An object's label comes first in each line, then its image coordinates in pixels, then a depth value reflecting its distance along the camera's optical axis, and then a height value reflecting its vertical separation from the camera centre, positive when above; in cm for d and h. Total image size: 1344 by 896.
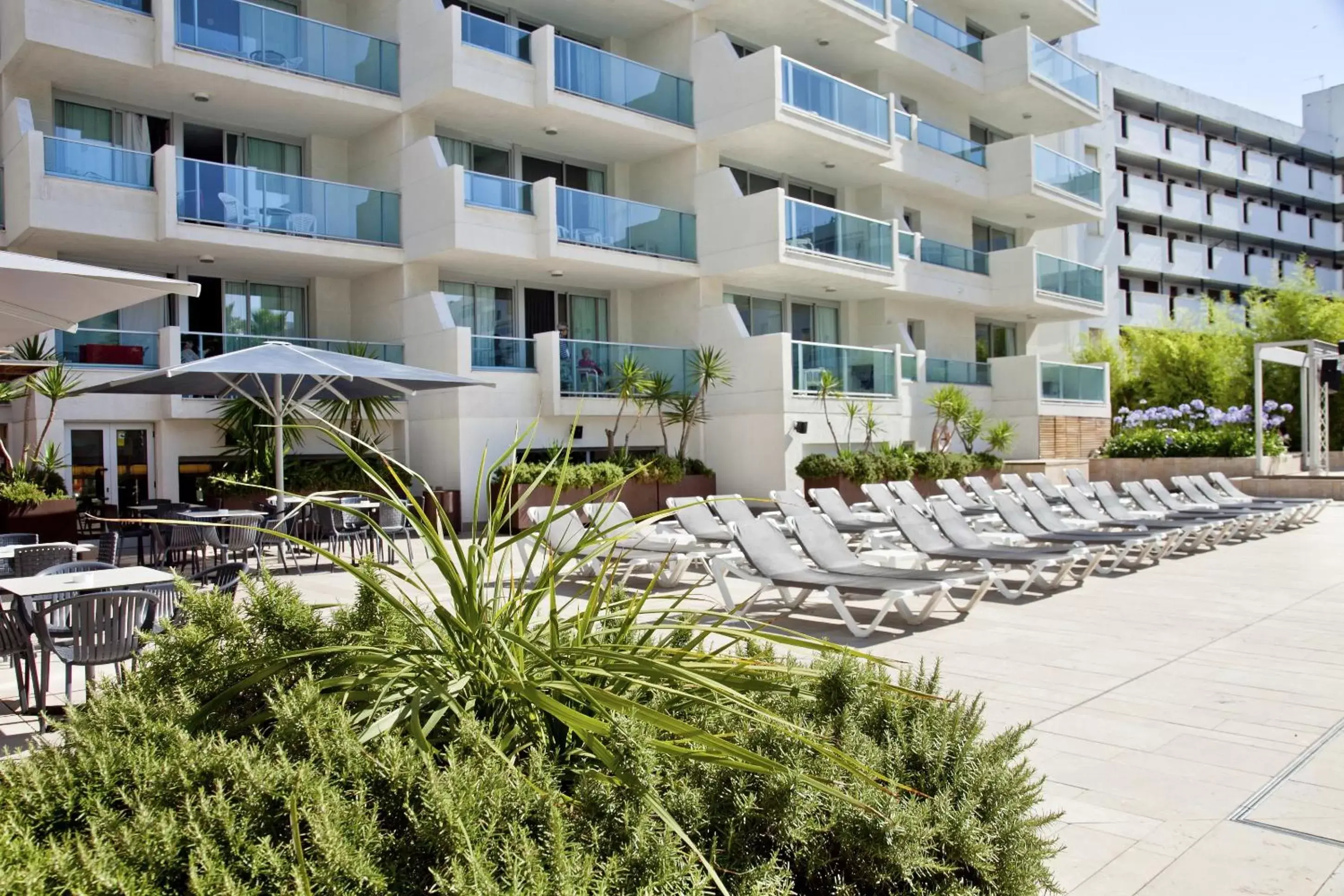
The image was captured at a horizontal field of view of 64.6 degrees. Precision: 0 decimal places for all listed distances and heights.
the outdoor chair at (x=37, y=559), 810 -75
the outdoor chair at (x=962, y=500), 1573 -85
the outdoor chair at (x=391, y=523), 1329 -89
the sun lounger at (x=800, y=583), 850 -113
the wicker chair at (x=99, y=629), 555 -89
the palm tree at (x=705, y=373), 2136 +153
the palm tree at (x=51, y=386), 1545 +108
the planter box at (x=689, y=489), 2017 -78
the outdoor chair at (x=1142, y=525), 1354 -111
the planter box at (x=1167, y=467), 2338 -64
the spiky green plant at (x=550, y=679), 271 -65
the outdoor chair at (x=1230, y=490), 1811 -89
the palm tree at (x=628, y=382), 2008 +130
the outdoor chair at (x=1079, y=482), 1625 -65
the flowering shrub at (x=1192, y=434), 2411 +12
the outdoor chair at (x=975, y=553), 1028 -110
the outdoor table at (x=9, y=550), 816 -70
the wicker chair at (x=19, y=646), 577 -101
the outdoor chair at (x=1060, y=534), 1199 -108
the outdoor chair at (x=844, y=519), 1370 -99
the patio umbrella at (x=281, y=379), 1137 +92
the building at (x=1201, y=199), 4019 +994
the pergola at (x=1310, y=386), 2336 +117
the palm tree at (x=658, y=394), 2048 +107
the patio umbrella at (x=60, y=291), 589 +102
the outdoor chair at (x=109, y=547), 1029 -89
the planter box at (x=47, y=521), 1267 -73
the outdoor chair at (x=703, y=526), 1173 -88
